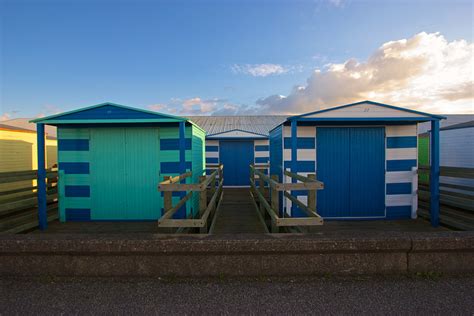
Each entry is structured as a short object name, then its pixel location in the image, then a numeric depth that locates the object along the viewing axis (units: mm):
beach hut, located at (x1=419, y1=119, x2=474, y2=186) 8234
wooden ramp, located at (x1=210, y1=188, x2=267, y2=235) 5668
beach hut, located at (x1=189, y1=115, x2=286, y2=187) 11969
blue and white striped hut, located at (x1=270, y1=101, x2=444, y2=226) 6340
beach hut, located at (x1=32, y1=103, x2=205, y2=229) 6312
